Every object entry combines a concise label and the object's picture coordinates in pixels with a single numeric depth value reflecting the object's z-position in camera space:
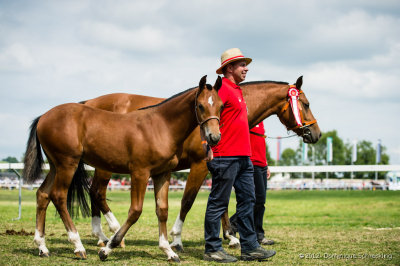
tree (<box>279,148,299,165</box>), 113.75
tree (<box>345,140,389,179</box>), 92.51
